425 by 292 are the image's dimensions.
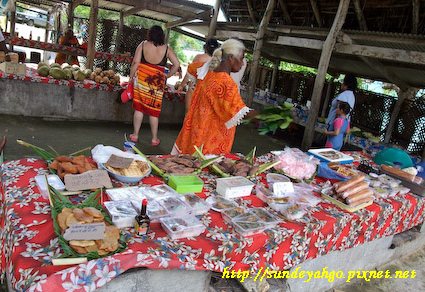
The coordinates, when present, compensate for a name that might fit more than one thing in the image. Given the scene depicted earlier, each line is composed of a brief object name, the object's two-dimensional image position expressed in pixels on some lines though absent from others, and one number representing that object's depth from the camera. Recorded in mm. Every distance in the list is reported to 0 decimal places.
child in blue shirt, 4289
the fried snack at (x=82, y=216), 1414
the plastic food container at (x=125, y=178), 1986
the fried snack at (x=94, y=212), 1470
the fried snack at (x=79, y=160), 1973
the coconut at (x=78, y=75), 6016
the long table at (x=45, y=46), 7062
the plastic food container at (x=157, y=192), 1864
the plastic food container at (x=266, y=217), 1839
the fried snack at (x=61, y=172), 1851
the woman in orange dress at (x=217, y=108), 2959
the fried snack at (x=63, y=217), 1377
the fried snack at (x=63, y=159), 2009
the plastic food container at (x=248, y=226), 1703
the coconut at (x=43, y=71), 5809
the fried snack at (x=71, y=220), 1374
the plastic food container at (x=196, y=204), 1821
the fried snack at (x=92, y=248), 1304
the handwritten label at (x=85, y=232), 1301
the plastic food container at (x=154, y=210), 1630
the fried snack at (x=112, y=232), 1380
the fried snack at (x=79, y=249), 1292
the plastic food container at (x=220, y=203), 1907
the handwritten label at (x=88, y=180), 1762
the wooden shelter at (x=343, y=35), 5398
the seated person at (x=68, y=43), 8234
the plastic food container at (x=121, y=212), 1536
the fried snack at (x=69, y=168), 1880
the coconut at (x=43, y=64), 5996
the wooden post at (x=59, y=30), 11677
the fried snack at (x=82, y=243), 1293
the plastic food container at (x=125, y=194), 1756
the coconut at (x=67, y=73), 5932
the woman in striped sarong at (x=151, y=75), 4917
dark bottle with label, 1516
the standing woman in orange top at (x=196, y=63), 4970
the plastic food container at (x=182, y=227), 1550
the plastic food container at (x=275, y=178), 2422
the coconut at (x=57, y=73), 5844
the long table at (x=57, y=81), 5516
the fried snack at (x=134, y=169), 2029
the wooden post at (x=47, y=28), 15075
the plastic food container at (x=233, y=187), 2092
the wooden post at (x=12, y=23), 9069
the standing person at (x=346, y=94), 4708
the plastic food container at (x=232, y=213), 1806
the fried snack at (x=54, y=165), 1957
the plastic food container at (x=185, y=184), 2014
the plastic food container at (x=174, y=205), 1718
